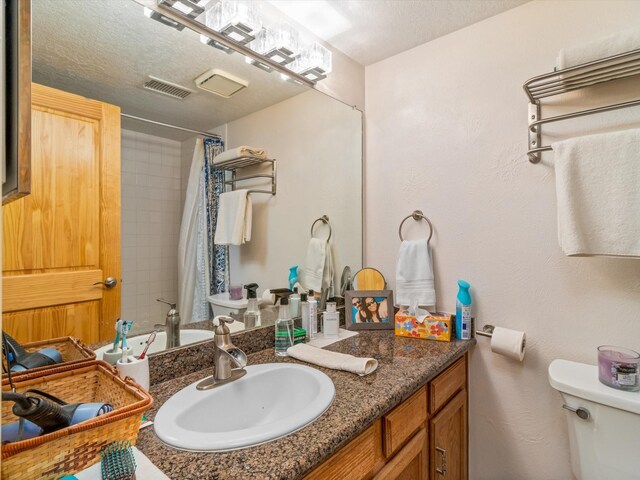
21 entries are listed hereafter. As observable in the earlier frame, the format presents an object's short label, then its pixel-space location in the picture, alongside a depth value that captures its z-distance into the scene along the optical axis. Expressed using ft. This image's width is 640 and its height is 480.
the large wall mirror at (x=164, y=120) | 3.09
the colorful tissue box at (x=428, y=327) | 4.60
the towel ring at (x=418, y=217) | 5.24
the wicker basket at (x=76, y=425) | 1.64
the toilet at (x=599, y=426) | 3.30
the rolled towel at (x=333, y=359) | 3.48
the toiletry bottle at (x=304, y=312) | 4.61
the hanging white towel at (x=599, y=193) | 3.36
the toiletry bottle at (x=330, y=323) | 4.78
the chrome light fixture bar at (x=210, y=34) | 3.46
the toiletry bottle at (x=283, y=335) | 4.13
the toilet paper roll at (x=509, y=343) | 4.23
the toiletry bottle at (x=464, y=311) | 4.67
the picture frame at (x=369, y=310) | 5.16
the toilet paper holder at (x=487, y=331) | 4.61
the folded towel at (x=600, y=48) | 3.38
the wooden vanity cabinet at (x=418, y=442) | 2.74
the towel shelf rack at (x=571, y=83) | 3.50
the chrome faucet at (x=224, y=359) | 3.25
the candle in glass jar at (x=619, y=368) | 3.37
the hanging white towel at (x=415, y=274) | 5.07
